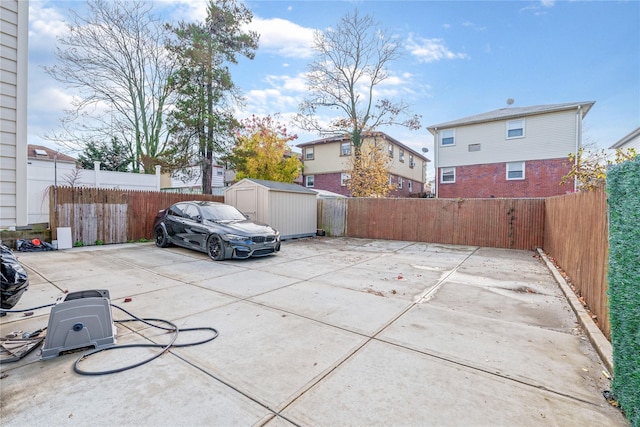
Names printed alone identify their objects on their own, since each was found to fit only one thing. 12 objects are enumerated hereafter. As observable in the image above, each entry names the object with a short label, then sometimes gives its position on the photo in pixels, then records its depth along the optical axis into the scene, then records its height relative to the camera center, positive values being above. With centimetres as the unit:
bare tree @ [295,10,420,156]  1736 +820
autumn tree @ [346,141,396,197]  1706 +204
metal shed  1082 +15
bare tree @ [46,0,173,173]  1488 +717
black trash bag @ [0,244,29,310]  312 -87
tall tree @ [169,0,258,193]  1531 +693
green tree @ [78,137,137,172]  1844 +315
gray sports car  693 -66
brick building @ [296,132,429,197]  2186 +369
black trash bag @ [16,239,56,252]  779 -118
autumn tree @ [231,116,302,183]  1762 +344
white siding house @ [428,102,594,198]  1518 +355
